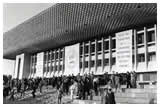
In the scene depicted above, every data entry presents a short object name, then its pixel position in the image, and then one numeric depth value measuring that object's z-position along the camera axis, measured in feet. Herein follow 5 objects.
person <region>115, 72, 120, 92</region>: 47.30
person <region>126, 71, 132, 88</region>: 49.88
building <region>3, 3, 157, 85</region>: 75.72
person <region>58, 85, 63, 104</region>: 48.65
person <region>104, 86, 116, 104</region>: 29.49
